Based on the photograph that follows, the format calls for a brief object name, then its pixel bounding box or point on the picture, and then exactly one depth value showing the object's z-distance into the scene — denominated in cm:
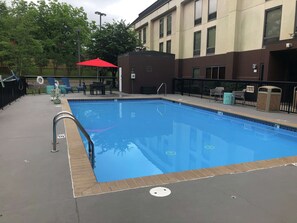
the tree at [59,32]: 2556
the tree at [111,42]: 1850
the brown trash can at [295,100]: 855
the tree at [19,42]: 1678
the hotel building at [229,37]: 1084
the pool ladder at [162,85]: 1512
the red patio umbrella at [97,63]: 1358
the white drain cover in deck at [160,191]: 252
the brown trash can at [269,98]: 855
